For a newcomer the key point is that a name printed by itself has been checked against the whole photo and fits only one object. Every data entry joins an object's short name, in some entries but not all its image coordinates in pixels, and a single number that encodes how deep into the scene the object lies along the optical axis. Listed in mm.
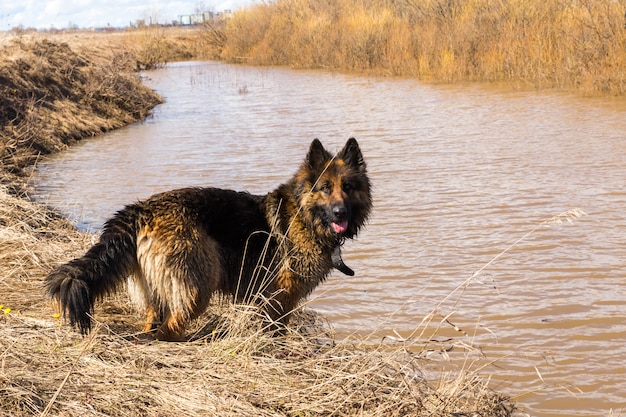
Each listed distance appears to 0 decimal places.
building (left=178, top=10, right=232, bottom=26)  52581
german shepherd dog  4273
